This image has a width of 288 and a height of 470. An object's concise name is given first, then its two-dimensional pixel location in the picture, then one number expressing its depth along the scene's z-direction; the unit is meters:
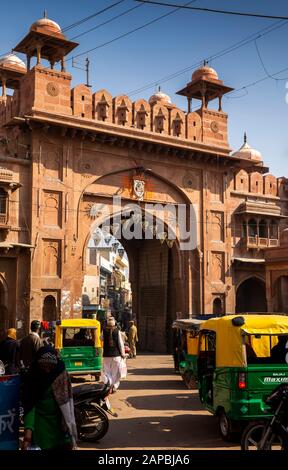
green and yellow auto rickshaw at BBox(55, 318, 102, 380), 12.88
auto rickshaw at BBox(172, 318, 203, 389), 11.91
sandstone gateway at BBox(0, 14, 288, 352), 19.39
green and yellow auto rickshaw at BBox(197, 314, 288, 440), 6.67
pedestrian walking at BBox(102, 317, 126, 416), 10.87
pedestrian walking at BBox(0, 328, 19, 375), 8.31
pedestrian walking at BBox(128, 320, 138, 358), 20.50
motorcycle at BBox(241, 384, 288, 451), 5.31
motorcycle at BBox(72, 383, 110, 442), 7.09
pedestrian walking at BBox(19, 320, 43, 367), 8.47
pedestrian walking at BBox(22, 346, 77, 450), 4.38
